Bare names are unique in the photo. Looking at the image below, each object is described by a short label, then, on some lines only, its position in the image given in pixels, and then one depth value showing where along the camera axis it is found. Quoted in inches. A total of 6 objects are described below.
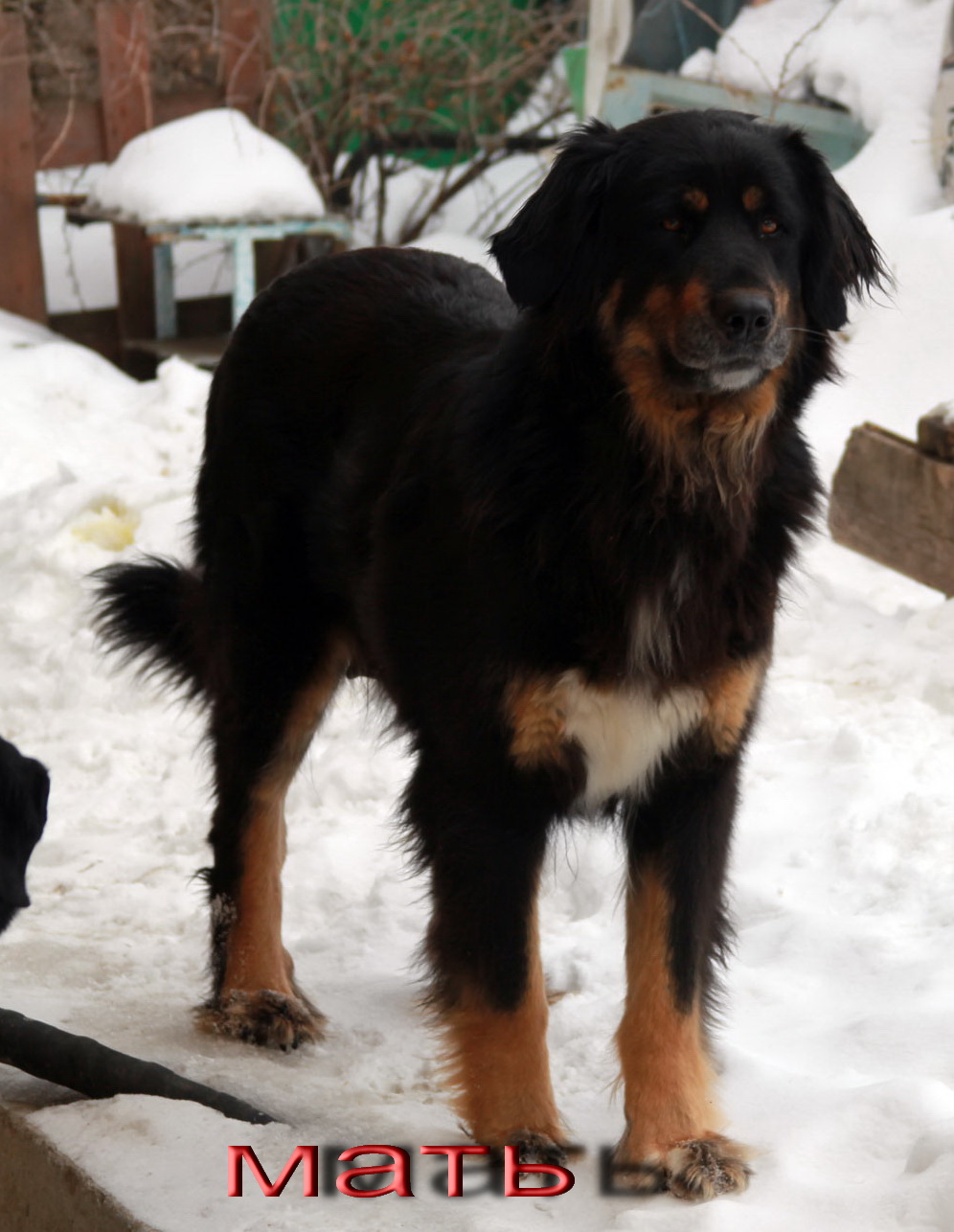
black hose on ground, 106.6
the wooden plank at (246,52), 326.3
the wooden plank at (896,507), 193.3
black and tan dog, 98.7
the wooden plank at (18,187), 301.3
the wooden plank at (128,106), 312.7
